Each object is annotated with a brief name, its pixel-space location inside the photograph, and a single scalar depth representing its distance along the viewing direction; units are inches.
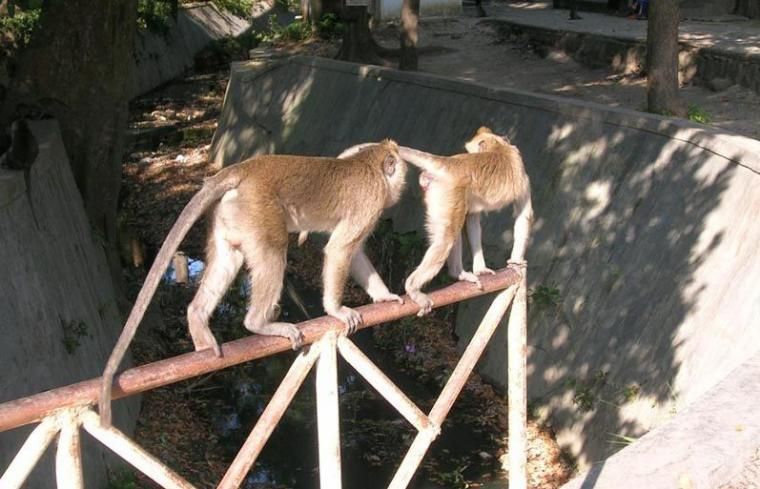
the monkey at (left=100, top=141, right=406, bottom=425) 168.2
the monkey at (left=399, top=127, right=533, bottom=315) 207.0
